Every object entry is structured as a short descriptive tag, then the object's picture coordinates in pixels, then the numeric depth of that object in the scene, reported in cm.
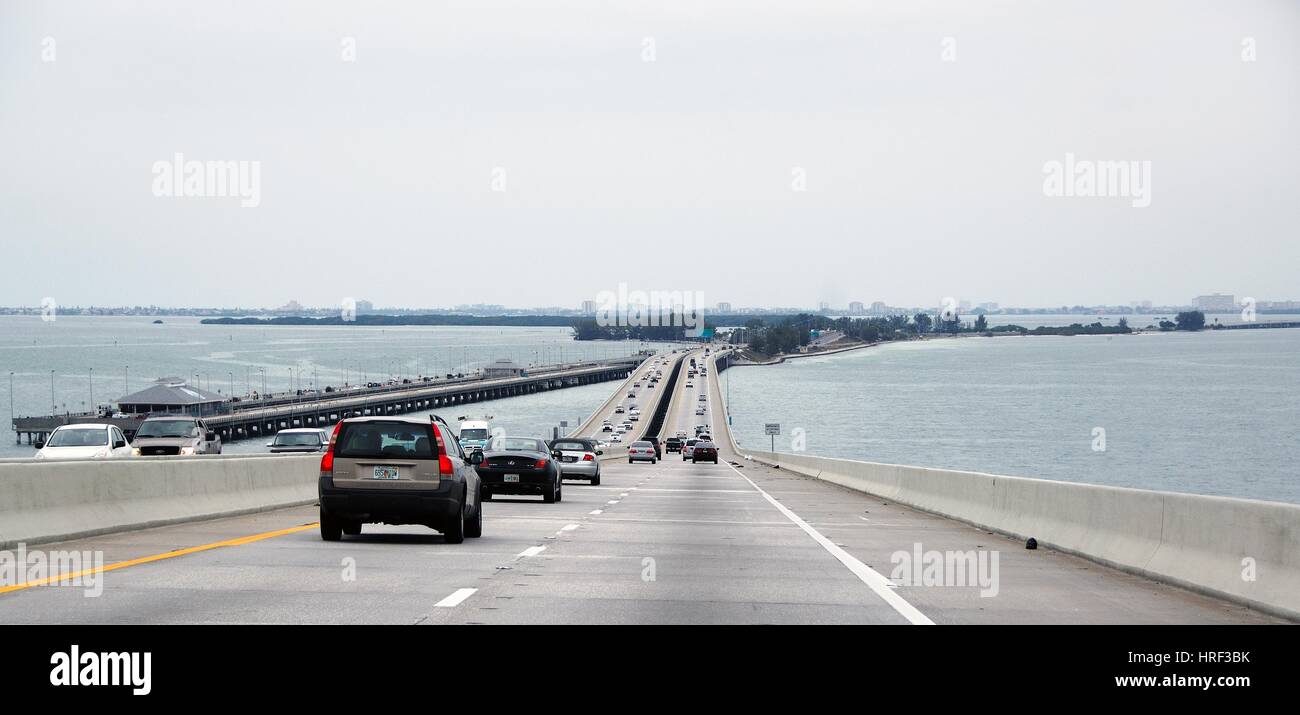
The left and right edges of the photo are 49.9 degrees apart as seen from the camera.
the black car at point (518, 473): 2938
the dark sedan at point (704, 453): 7906
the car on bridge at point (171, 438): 3934
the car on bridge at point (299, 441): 4378
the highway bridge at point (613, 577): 1154
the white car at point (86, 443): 3447
